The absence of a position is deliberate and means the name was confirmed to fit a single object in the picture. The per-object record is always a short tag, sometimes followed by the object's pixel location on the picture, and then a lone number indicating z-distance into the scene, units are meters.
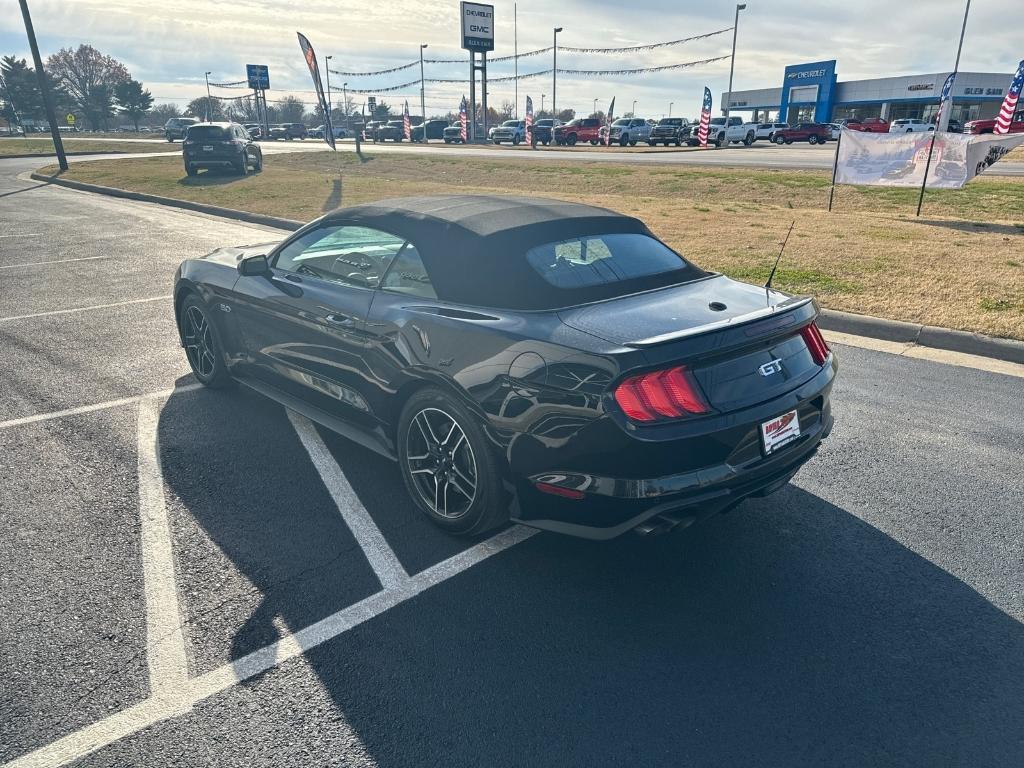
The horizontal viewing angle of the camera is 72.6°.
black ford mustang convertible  2.72
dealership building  64.50
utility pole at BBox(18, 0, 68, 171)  23.70
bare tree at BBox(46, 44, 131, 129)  101.56
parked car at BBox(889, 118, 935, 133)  40.72
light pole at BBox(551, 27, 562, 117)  68.18
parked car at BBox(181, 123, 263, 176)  22.42
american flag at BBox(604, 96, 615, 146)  44.28
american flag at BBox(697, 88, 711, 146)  39.47
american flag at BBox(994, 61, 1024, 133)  25.93
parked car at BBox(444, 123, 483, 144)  52.29
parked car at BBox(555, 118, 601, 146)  45.72
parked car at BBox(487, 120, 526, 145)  48.72
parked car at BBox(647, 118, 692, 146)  41.62
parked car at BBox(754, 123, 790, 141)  44.59
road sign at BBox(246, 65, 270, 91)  66.31
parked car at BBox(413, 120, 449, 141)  57.50
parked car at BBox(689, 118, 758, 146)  42.47
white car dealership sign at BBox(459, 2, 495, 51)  58.22
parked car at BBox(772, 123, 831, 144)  42.69
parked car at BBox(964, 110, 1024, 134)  36.09
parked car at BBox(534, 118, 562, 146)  47.72
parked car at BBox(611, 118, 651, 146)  44.09
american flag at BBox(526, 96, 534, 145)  43.81
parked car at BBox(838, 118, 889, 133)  44.16
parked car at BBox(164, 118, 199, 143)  53.75
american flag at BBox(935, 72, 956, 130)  25.11
